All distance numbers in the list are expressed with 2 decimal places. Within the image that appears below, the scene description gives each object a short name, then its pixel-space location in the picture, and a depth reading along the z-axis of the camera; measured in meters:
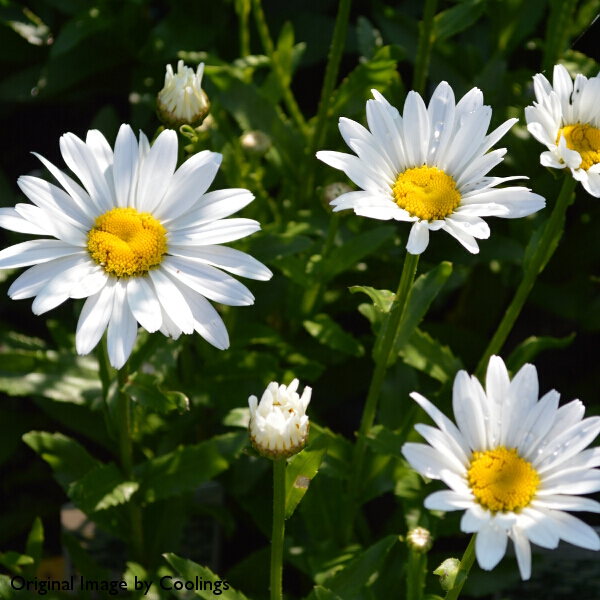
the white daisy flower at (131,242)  0.95
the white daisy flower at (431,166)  0.96
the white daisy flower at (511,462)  0.92
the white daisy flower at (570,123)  0.97
